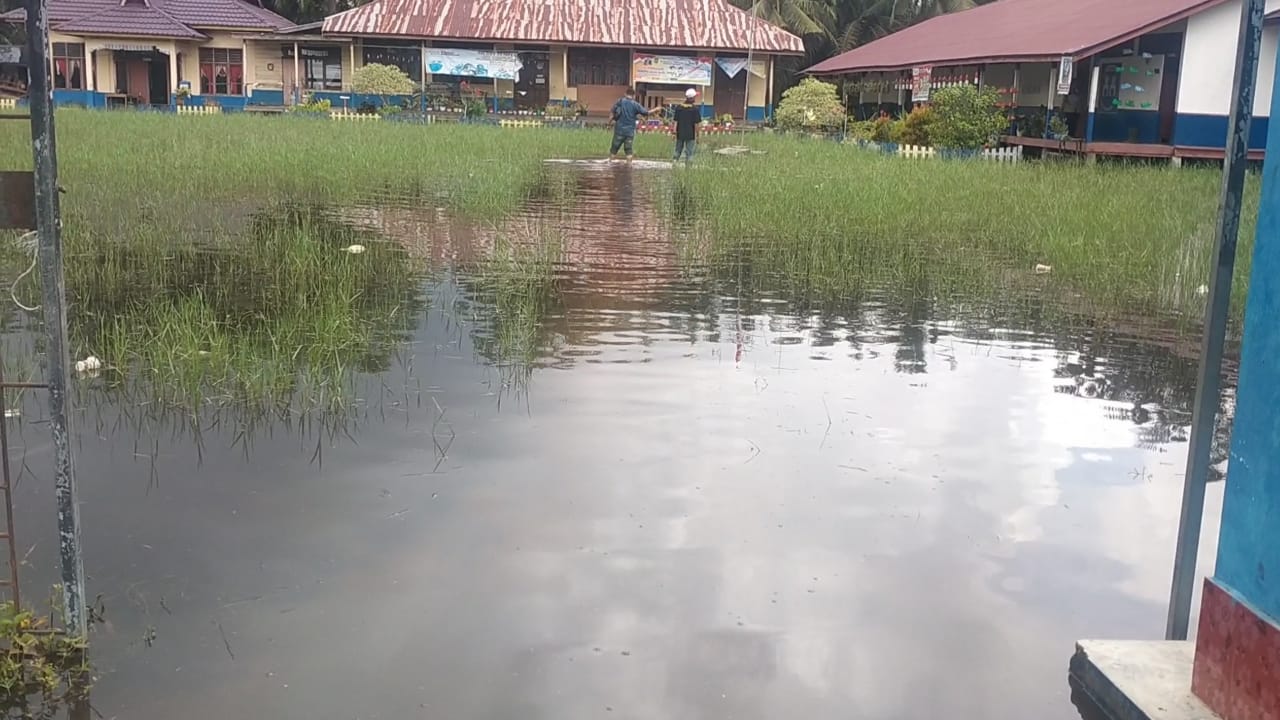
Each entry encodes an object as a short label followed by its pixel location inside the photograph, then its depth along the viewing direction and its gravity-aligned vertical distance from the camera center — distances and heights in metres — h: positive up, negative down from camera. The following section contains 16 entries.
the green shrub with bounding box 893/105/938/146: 23.91 +0.64
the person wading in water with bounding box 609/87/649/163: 21.97 +0.47
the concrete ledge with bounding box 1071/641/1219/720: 3.01 -1.32
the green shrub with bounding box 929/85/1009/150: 23.45 +0.79
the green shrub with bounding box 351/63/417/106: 35.72 +1.70
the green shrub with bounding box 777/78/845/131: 33.38 +1.28
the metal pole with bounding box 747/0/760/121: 38.00 +4.04
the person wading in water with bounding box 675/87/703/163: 21.42 +0.45
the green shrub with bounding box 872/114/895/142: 25.97 +0.60
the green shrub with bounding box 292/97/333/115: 35.00 +0.84
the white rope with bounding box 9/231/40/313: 8.85 -0.87
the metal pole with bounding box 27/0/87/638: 2.92 -0.43
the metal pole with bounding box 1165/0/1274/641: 3.01 -0.40
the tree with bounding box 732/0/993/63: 44.22 +5.22
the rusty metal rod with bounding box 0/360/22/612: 3.03 -1.02
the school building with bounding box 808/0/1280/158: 21.72 +2.04
